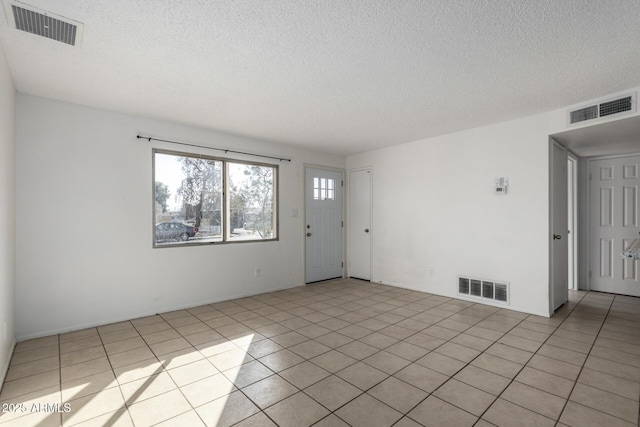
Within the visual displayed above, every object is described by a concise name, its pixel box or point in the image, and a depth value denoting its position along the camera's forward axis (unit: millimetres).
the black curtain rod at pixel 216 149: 3868
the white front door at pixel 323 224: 5688
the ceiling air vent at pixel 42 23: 1865
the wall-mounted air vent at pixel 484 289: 4129
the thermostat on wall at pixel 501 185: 4086
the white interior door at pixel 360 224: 5883
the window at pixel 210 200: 4055
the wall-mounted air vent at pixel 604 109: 3039
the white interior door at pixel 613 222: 4672
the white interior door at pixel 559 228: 3875
